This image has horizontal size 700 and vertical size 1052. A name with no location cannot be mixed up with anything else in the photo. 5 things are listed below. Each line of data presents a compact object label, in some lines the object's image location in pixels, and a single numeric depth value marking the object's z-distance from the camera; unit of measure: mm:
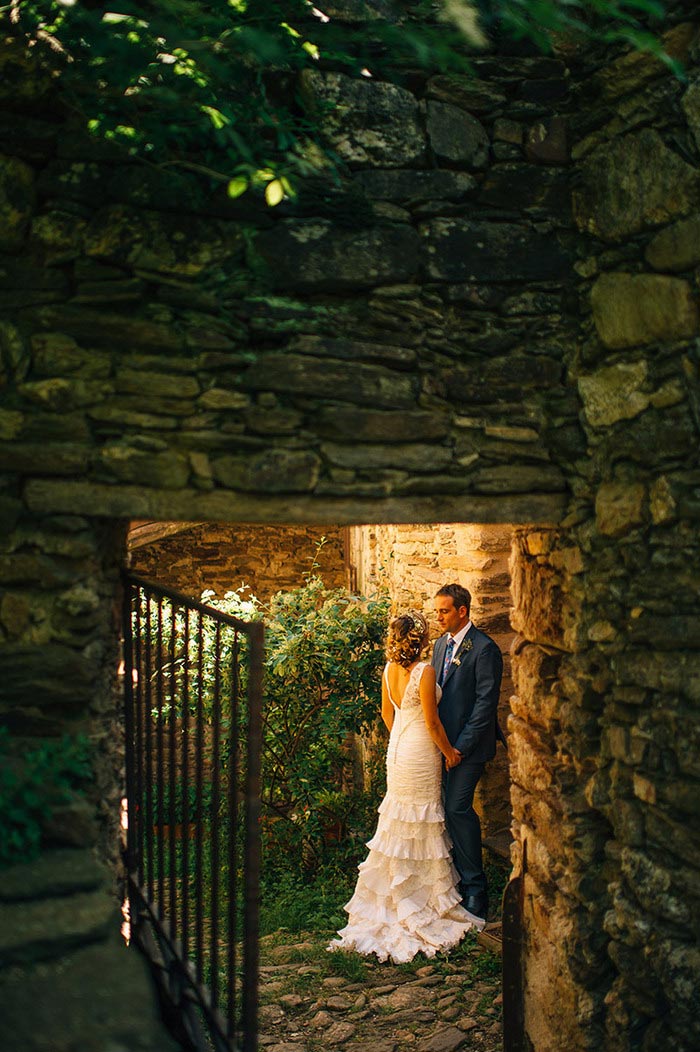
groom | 4918
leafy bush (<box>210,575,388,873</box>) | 5816
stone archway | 2684
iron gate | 2551
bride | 4711
